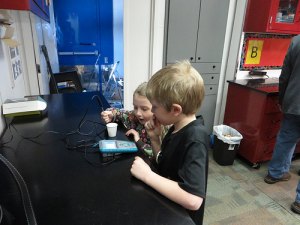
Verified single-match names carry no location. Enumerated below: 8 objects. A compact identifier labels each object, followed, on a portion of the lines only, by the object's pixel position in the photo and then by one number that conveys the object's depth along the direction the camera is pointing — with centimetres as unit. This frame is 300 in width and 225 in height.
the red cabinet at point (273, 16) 216
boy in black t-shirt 64
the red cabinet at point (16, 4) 74
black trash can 226
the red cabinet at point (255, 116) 209
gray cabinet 218
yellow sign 259
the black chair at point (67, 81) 207
